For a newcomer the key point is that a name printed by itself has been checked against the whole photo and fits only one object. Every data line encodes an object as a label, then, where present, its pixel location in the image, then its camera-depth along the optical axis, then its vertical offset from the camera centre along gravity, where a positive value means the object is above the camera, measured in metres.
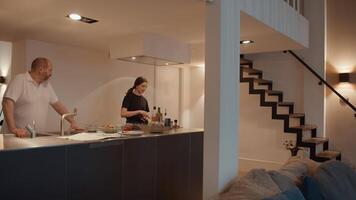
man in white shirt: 2.83 +0.01
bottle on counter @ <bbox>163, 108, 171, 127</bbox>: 3.59 -0.24
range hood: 3.90 +0.70
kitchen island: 2.08 -0.55
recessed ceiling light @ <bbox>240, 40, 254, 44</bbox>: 4.25 +0.84
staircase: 4.61 -0.20
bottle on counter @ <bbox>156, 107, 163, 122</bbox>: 3.72 -0.18
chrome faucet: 2.83 -0.15
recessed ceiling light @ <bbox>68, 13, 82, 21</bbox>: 3.13 +0.87
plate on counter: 3.08 -0.32
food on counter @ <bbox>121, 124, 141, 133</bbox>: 3.37 -0.29
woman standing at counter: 4.11 -0.05
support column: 2.50 +0.05
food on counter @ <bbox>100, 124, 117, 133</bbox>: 3.14 -0.28
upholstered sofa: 2.06 -0.61
